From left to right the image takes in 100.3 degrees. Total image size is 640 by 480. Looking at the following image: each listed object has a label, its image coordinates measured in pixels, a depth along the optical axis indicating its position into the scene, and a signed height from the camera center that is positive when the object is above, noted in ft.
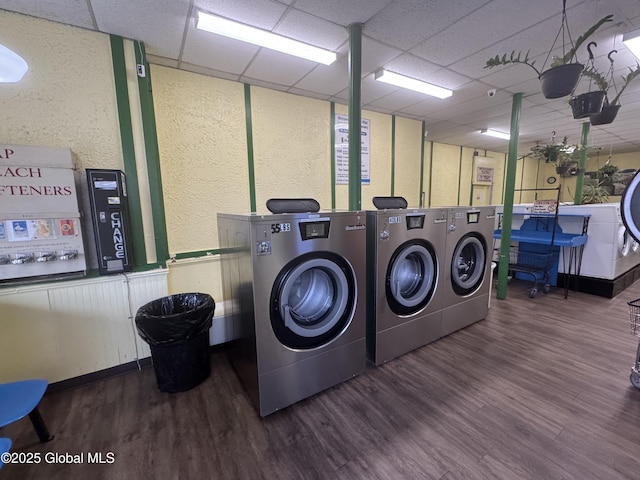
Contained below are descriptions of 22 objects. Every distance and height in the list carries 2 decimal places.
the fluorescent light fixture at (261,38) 6.54 +4.49
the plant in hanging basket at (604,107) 8.17 +3.18
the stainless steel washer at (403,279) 7.16 -2.24
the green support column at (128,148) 7.04 +1.65
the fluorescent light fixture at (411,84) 9.50 +4.51
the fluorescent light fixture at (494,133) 16.99 +4.45
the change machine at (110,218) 6.62 -0.23
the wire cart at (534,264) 12.69 -3.23
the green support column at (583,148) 14.78 +2.81
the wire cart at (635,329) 6.38 -3.11
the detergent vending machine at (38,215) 5.88 -0.09
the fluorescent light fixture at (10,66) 3.85 +2.28
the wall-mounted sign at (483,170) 21.86 +2.60
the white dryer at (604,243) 11.90 -2.03
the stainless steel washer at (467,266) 8.65 -2.25
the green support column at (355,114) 7.08 +2.59
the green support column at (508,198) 11.64 +0.13
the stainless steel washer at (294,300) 5.42 -2.22
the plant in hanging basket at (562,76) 6.62 +3.16
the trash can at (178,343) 6.33 -3.33
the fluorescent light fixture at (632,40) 7.12 +4.32
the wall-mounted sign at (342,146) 12.13 +2.65
